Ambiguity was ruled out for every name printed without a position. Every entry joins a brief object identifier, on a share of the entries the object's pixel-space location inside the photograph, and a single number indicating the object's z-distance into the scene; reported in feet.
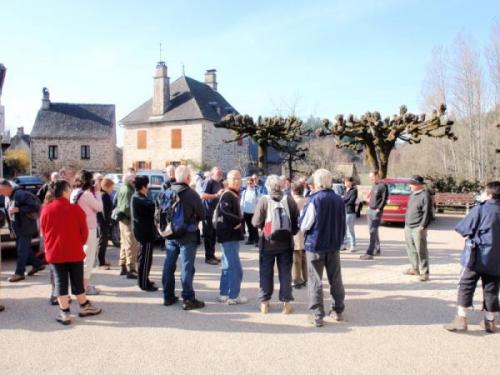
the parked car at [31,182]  41.06
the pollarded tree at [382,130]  57.98
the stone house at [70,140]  132.87
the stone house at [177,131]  115.44
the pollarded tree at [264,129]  66.85
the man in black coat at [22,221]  22.56
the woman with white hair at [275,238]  17.51
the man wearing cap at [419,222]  23.10
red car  46.11
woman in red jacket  16.16
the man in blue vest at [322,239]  16.30
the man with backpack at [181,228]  18.01
